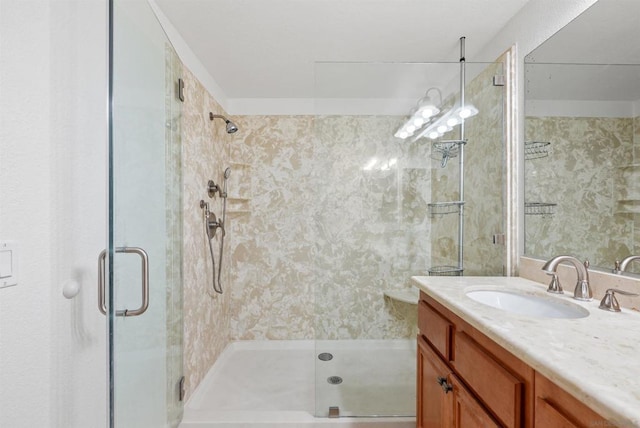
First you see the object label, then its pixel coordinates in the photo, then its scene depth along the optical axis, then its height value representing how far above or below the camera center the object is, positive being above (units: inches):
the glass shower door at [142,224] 32.1 -1.8
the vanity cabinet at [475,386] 22.5 -18.8
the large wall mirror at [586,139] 37.4 +11.9
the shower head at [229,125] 87.5 +27.9
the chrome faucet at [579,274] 40.0 -8.9
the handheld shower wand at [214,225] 83.5 -4.1
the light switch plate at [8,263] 29.1 -5.7
